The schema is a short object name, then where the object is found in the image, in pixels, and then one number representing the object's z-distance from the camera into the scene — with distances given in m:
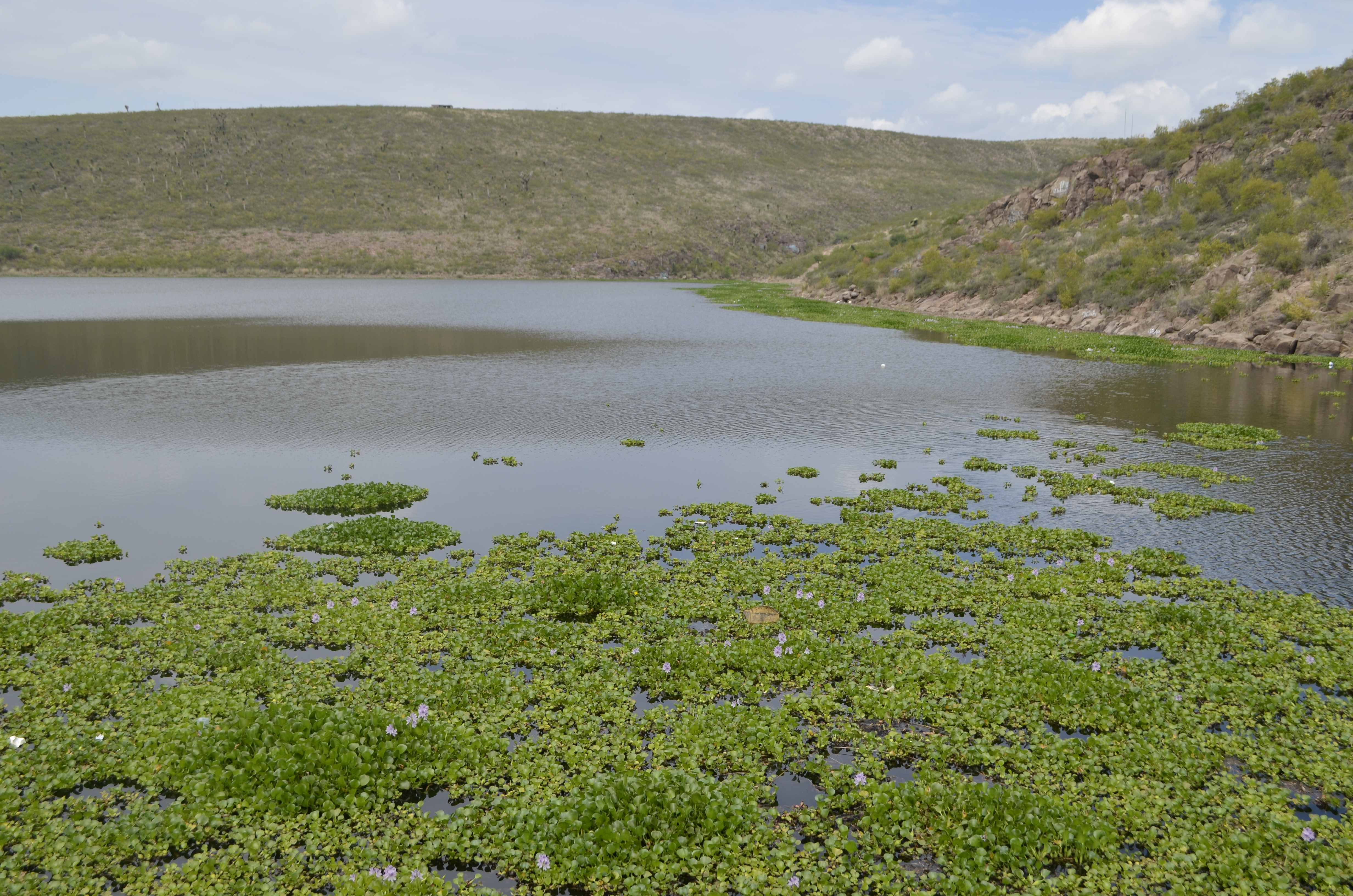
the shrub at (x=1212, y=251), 46.12
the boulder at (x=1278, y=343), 37.97
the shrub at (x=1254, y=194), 49.53
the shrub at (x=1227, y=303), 42.00
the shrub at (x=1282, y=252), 41.91
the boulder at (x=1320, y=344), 36.84
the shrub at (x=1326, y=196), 44.34
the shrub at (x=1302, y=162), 50.34
